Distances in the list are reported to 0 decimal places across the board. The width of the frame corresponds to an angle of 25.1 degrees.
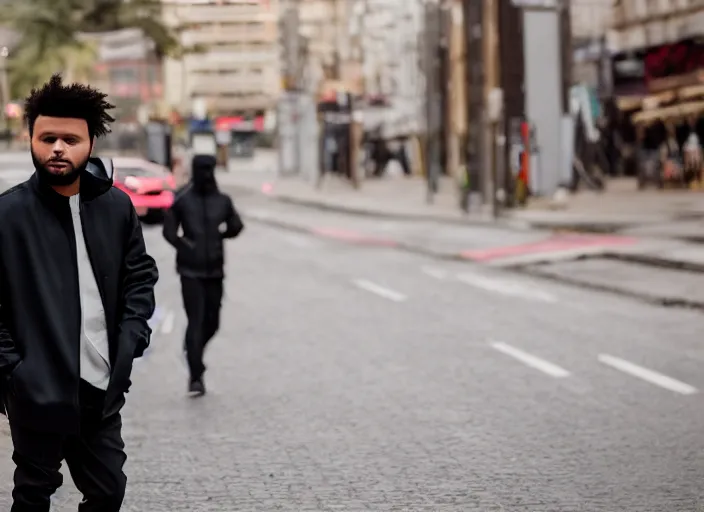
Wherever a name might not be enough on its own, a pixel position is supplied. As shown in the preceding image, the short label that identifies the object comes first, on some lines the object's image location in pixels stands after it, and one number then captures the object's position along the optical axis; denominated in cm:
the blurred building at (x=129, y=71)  9394
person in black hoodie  1077
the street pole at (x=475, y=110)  3703
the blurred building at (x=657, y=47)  4428
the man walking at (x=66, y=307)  476
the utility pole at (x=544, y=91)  4153
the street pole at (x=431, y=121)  4415
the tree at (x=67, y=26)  10175
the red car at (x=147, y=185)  3419
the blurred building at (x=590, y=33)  5216
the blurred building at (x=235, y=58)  17625
